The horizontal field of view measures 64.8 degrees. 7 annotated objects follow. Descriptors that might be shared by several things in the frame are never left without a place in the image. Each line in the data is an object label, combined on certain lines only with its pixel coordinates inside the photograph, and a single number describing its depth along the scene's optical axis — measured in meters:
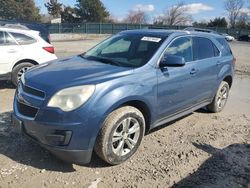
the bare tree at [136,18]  53.10
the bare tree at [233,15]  52.19
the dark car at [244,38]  31.55
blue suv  2.30
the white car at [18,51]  4.86
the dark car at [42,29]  7.35
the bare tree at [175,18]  52.08
